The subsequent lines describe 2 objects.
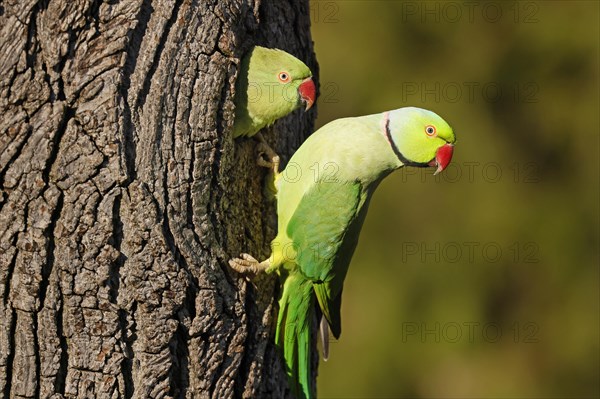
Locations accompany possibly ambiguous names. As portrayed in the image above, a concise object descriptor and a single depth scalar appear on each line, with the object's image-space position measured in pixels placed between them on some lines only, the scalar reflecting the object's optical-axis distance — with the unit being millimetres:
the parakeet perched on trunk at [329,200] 5773
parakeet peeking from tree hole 5371
